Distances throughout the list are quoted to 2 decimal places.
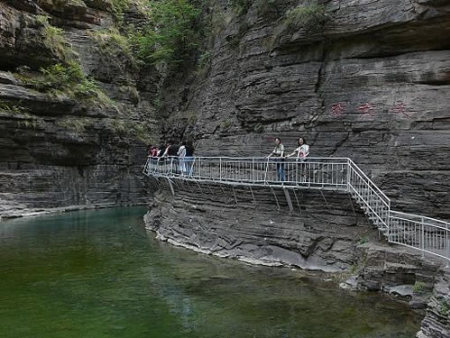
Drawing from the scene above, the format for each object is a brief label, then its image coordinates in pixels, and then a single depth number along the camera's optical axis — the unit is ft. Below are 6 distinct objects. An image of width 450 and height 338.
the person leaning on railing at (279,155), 58.95
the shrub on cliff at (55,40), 126.45
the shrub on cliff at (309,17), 61.16
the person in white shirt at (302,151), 57.47
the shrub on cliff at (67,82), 125.49
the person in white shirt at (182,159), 80.84
